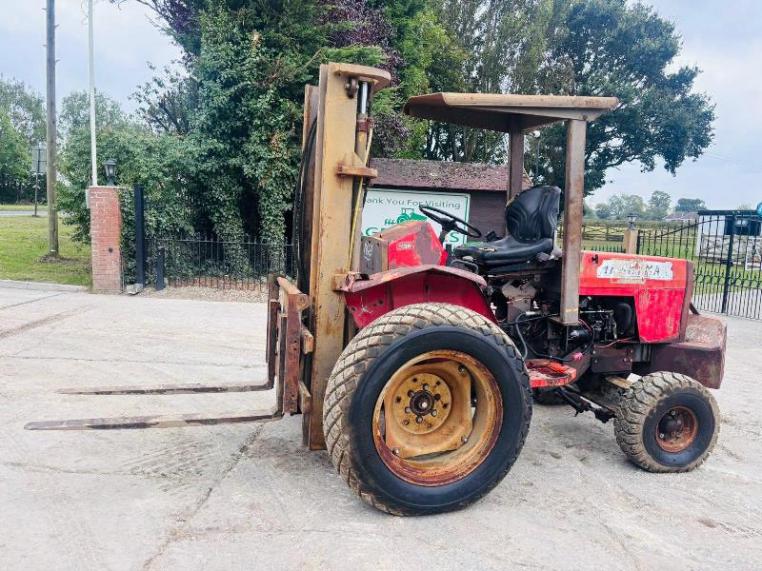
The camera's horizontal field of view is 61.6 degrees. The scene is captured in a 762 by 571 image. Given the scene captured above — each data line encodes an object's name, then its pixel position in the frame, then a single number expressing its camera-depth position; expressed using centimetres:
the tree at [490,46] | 2492
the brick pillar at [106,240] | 1186
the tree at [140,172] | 1260
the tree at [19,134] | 5309
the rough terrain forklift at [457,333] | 360
